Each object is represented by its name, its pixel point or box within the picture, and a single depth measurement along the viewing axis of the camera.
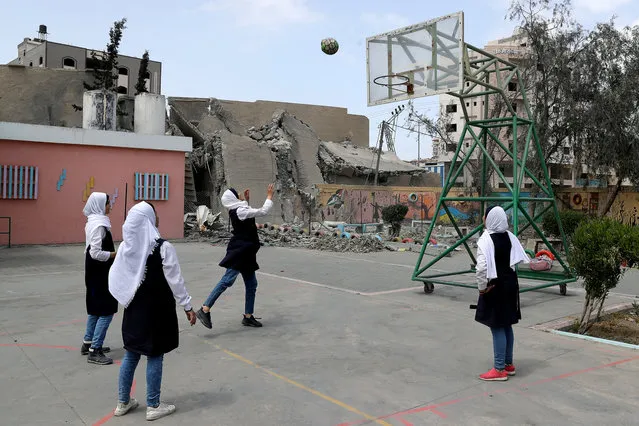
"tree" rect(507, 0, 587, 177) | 24.38
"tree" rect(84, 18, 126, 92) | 28.72
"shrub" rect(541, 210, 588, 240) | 17.03
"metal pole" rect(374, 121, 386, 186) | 33.41
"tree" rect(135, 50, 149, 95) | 29.80
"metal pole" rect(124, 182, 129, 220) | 18.41
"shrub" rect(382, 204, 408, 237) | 21.62
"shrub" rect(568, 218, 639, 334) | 6.22
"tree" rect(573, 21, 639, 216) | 23.38
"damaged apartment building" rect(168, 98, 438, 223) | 27.88
